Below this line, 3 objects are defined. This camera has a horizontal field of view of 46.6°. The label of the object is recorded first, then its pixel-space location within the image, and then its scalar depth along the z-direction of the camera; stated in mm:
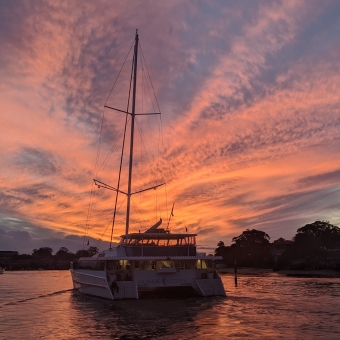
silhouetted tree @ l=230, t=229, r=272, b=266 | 132525
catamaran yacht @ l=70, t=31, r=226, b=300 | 28250
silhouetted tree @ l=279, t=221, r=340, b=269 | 96312
